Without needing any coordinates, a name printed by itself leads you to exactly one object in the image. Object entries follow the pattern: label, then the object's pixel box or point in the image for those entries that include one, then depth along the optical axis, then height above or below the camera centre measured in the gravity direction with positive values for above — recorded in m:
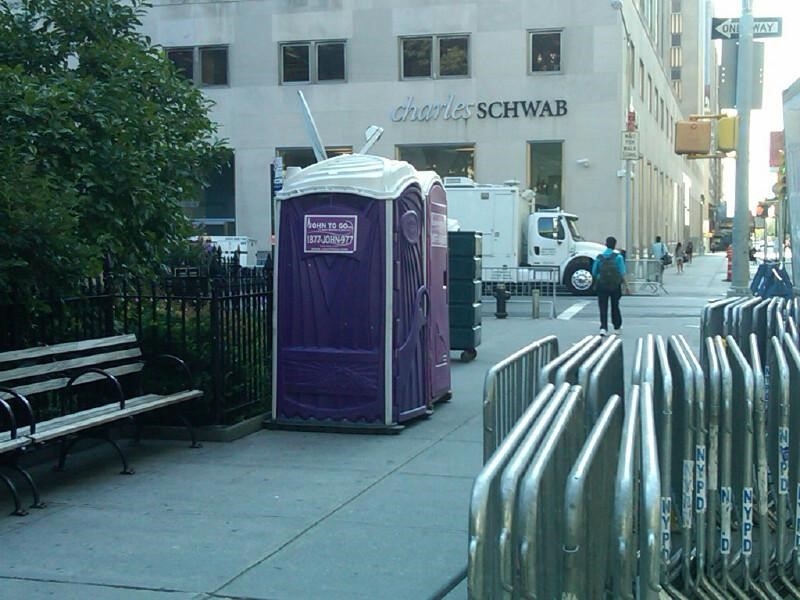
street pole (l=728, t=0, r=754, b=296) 17.39 +1.54
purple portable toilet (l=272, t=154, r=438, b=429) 9.15 -0.38
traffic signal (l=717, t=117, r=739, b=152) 17.00 +1.90
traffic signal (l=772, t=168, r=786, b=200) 17.43 +1.12
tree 7.52 +0.94
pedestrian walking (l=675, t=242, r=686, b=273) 46.42 -0.22
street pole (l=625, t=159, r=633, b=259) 34.47 +1.15
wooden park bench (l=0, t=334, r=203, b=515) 6.94 -1.08
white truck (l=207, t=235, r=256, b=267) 34.75 +0.28
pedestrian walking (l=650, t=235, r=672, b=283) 41.28 +0.04
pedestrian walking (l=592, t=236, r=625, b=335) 18.73 -0.45
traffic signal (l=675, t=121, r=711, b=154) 15.99 +1.70
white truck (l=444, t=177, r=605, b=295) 31.41 +0.63
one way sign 17.75 +3.76
